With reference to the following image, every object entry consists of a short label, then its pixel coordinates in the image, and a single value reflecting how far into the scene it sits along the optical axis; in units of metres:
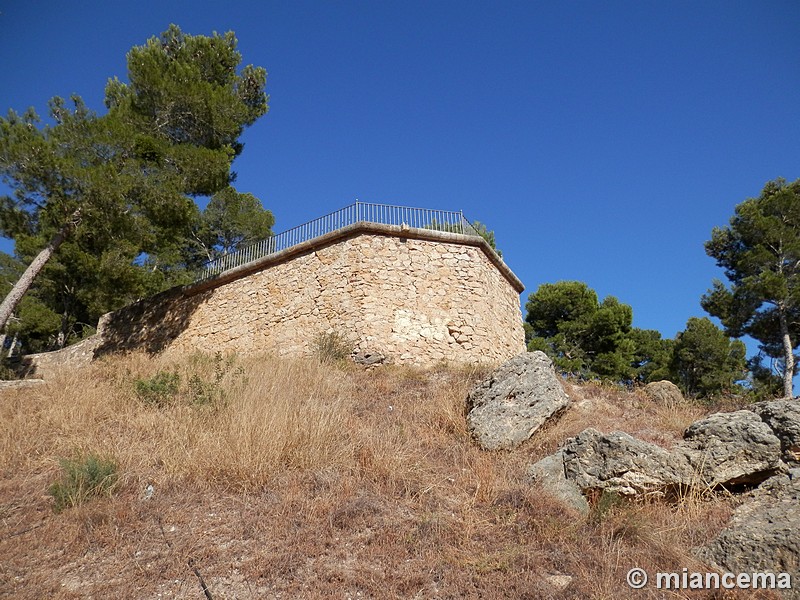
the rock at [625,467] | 4.42
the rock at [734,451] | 4.47
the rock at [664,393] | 7.54
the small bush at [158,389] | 6.57
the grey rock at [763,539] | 3.31
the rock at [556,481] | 4.35
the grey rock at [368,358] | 10.47
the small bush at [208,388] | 6.26
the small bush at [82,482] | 4.07
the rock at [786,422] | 4.44
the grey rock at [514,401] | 5.60
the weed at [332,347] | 10.35
